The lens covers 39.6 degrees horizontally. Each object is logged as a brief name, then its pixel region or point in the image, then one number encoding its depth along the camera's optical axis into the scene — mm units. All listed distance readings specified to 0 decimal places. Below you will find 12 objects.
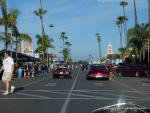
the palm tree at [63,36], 82029
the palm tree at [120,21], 54637
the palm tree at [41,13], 44919
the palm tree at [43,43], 47921
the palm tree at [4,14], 25053
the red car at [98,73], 19383
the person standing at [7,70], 9491
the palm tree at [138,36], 35731
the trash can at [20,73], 23698
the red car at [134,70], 26129
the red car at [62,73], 22342
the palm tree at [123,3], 48528
